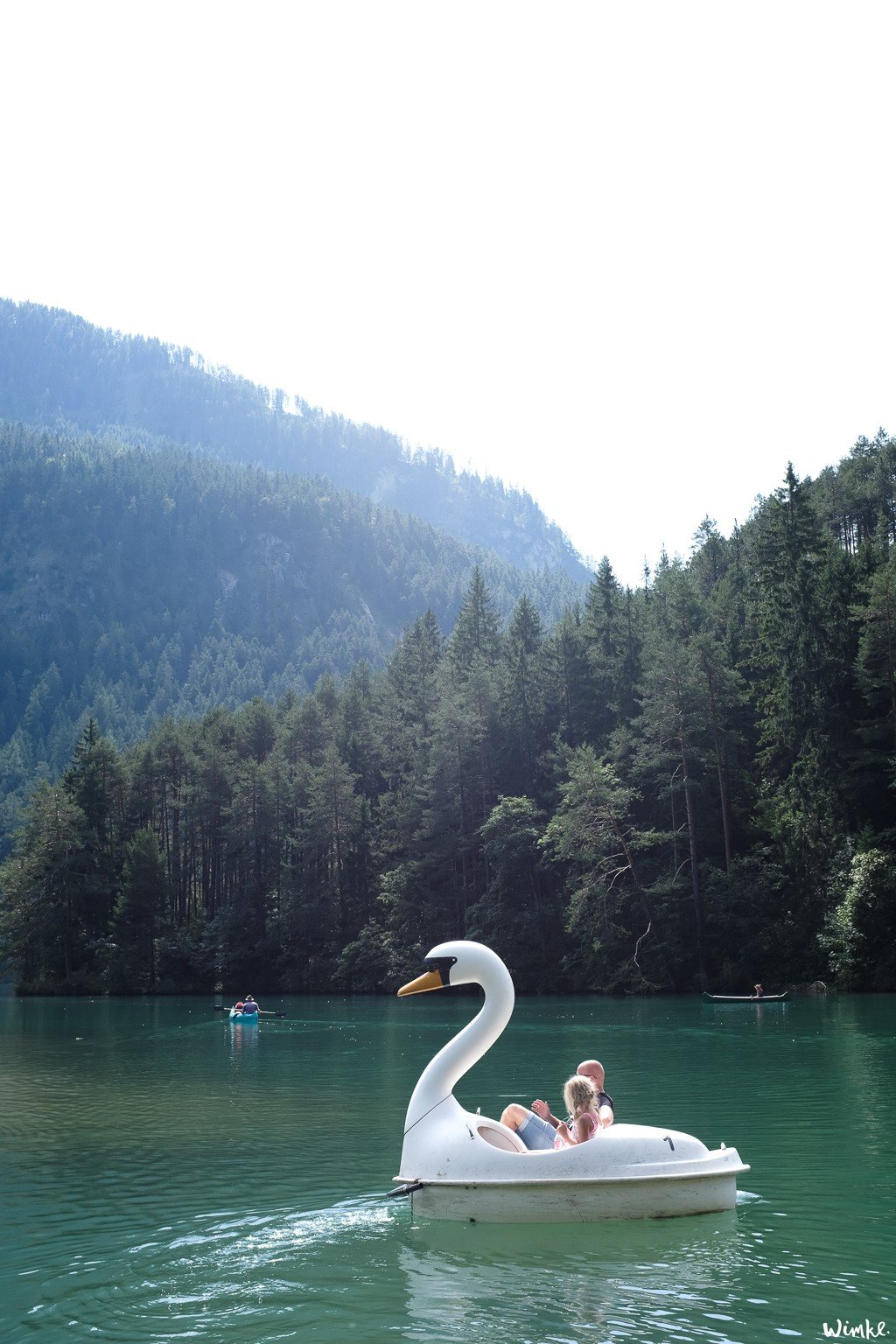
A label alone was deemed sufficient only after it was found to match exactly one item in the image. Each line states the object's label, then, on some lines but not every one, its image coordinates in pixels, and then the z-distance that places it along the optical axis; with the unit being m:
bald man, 13.13
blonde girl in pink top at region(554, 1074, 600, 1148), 12.65
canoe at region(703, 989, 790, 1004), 49.41
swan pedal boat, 12.27
